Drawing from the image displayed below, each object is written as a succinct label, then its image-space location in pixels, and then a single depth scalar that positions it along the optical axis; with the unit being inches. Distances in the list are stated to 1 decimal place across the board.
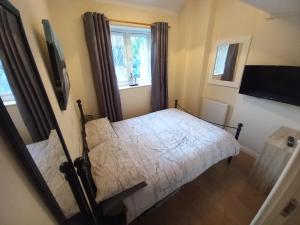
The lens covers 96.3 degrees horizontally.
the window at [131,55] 106.4
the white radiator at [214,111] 108.7
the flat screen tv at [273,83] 70.5
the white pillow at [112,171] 41.9
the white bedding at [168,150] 51.4
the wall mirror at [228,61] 91.7
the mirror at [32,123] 16.9
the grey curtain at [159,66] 106.1
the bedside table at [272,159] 64.3
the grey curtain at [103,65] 83.4
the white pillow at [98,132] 64.6
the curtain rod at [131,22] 90.6
